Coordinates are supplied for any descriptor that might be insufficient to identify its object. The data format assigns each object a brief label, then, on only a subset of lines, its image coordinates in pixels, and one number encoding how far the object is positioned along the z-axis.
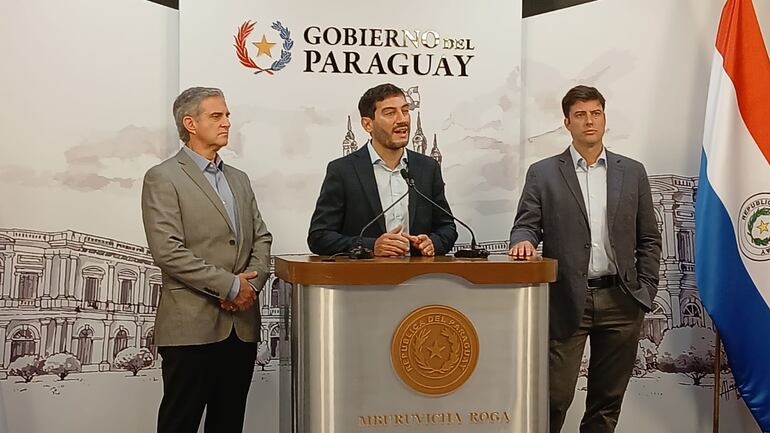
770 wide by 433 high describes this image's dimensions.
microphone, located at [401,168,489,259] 2.69
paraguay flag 3.73
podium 2.37
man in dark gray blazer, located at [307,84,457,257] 3.24
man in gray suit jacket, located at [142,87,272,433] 2.90
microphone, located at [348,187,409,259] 2.55
